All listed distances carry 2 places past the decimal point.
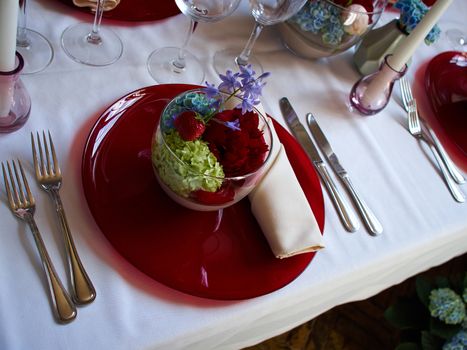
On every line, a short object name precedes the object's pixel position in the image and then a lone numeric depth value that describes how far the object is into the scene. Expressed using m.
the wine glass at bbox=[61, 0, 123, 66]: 0.76
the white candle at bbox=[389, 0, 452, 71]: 0.80
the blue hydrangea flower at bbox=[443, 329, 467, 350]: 1.25
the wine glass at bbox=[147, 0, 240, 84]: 0.75
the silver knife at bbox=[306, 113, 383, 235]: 0.75
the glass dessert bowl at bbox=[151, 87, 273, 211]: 0.56
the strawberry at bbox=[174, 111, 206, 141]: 0.56
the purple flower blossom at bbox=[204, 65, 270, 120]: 0.59
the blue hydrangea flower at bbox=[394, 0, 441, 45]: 0.92
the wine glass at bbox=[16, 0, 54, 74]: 0.71
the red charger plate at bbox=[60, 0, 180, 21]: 0.83
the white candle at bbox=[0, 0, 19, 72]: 0.50
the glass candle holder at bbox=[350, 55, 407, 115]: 0.89
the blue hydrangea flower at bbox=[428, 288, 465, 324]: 1.29
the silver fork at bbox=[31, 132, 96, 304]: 0.53
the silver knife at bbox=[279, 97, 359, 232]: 0.74
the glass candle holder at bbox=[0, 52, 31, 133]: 0.58
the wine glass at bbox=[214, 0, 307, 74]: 0.81
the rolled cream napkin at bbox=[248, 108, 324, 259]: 0.62
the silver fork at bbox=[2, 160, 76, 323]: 0.51
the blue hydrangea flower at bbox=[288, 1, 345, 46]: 0.86
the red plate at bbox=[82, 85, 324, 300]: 0.57
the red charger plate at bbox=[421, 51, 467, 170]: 0.94
